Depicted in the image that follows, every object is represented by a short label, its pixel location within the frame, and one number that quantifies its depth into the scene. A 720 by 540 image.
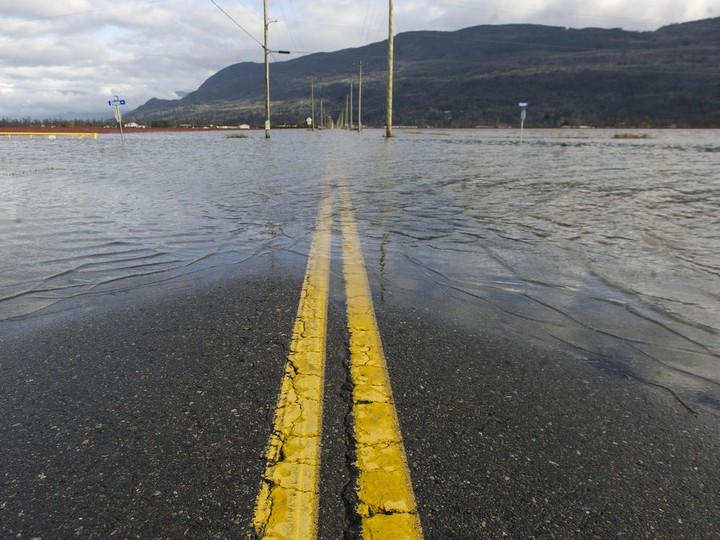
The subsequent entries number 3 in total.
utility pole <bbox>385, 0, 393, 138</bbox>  40.16
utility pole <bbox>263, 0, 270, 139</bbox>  35.19
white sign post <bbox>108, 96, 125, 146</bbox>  22.51
